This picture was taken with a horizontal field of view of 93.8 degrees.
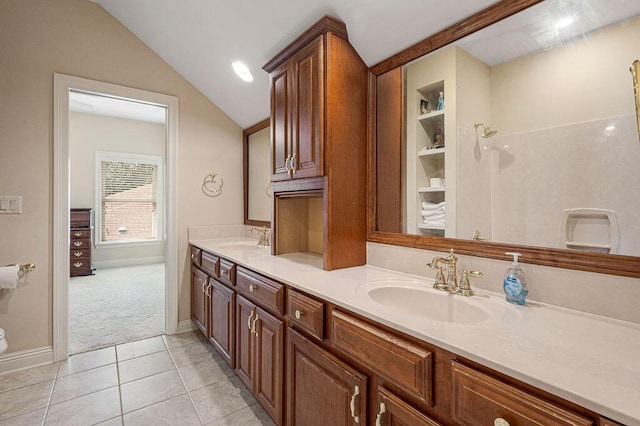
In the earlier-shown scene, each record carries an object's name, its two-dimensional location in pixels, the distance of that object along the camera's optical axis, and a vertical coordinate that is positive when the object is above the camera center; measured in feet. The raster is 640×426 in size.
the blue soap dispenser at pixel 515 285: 3.56 -0.86
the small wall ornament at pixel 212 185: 9.76 +1.05
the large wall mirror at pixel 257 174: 9.31 +1.39
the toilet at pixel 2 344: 6.40 -2.71
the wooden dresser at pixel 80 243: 15.76 -1.33
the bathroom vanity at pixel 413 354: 2.06 -1.26
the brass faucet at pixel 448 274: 4.17 -0.85
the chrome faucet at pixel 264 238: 8.83 -0.65
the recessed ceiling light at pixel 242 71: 7.49 +3.71
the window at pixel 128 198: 17.63 +1.20
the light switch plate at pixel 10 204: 7.04 +0.34
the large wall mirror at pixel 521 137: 3.26 +1.05
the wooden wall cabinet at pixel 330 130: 5.23 +1.59
